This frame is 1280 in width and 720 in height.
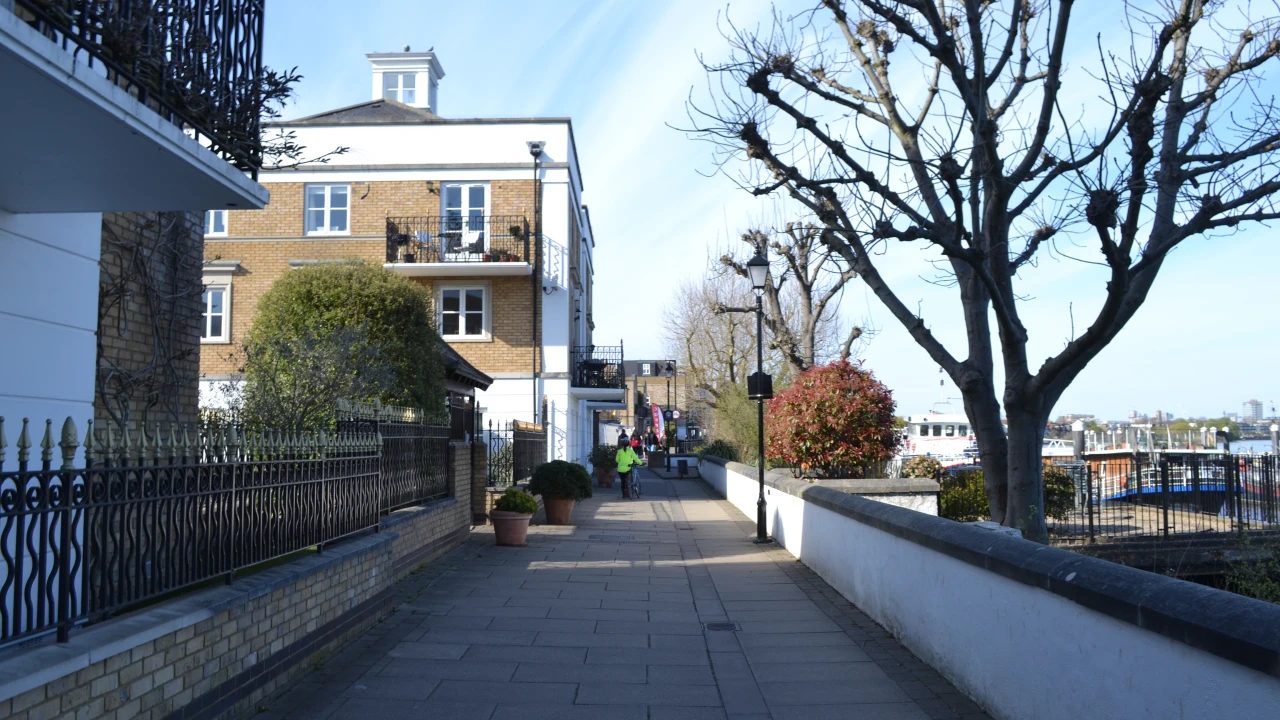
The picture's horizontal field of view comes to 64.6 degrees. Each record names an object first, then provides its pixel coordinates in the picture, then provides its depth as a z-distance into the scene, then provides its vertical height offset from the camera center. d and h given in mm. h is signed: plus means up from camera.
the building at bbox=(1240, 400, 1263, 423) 180425 +1497
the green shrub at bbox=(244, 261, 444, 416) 12841 +1452
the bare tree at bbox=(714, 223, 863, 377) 22297 +3027
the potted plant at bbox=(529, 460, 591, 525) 18406 -1260
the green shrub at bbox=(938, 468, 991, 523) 15188 -1279
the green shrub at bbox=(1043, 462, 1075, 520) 15766 -1190
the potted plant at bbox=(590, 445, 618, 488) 35094 -1668
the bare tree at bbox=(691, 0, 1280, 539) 8812 +2149
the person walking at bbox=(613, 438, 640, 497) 27891 -1223
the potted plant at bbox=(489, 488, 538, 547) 14828 -1465
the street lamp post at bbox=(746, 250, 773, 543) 16359 +504
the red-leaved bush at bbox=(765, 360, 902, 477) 15891 -60
